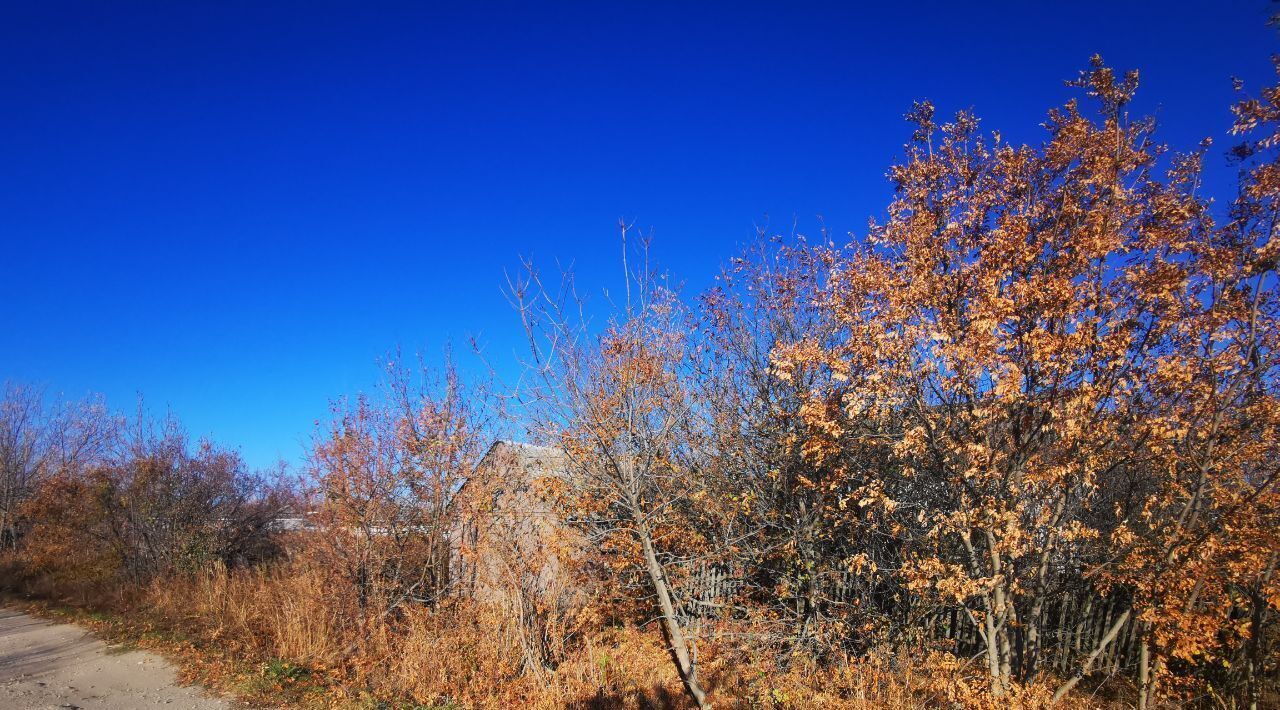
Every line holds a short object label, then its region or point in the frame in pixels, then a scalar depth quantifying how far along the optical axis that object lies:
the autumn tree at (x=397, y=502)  10.39
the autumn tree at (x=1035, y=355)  5.85
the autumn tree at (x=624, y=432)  6.57
